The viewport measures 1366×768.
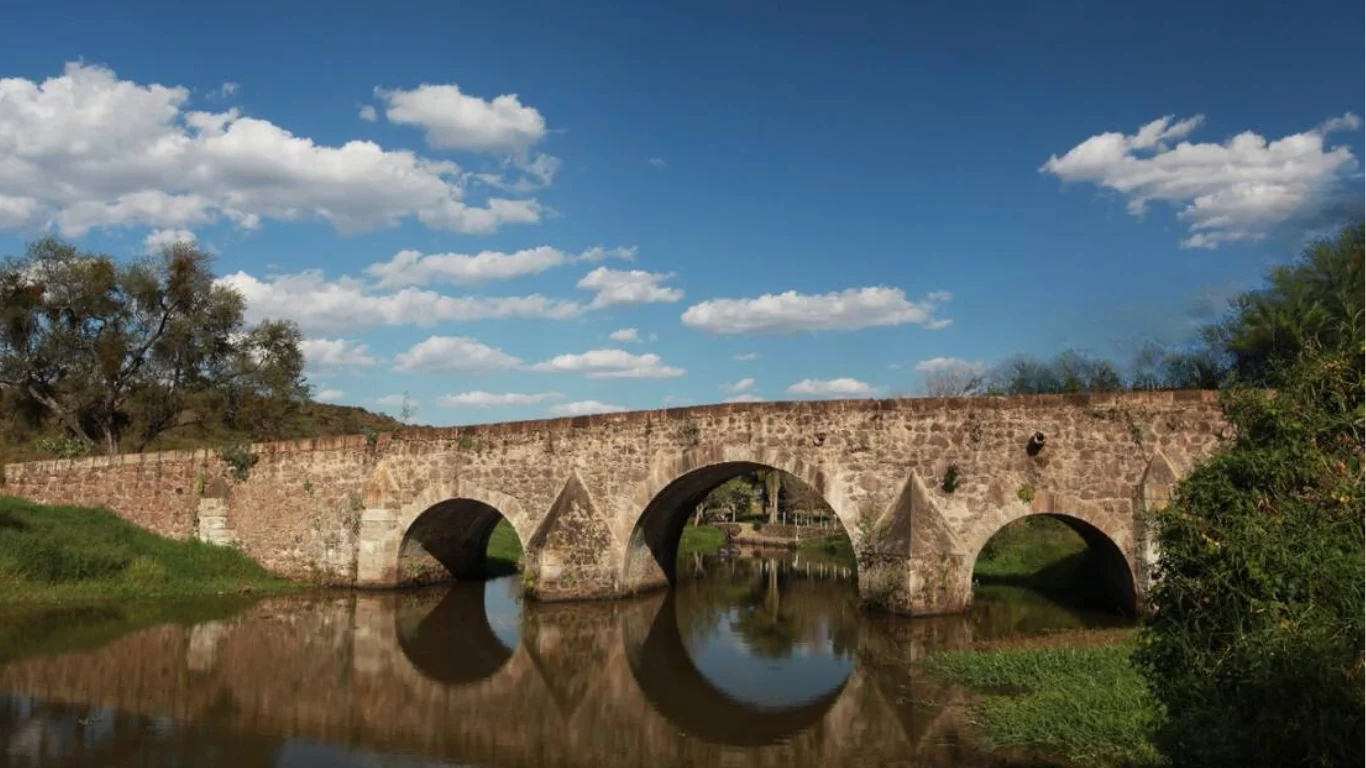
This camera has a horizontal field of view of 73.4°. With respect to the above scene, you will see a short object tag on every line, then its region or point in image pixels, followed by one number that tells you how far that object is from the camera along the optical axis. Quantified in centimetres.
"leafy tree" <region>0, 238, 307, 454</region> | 3005
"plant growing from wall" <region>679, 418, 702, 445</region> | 1703
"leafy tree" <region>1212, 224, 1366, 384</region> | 1778
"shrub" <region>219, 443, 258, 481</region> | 2180
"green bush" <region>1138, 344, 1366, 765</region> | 409
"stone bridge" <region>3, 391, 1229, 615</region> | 1460
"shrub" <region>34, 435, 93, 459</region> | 2640
